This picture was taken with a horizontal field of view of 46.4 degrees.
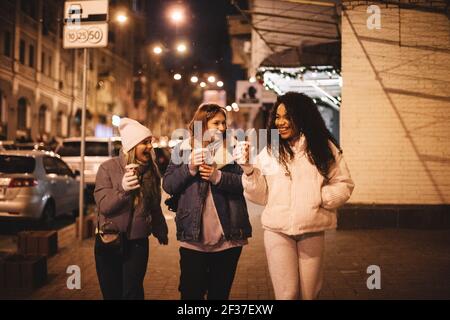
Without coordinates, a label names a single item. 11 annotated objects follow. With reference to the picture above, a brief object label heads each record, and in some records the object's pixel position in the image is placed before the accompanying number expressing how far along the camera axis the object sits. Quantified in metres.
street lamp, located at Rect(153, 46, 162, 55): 22.38
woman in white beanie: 4.12
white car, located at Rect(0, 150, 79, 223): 10.22
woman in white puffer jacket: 3.71
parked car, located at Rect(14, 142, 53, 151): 17.93
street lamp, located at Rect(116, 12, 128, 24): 18.33
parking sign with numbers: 8.91
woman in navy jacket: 3.93
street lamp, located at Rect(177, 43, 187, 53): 22.15
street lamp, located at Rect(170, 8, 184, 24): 18.83
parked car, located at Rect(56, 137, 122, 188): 16.02
